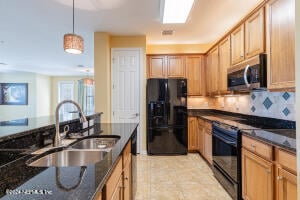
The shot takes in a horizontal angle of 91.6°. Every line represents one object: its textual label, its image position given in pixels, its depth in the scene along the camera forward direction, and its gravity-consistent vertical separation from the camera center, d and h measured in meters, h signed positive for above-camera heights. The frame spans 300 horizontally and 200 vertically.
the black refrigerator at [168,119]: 3.14 -0.39
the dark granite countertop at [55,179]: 0.55 -0.35
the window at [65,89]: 7.17 +0.60
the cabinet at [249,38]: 1.72 +0.83
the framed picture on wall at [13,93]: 6.45 +0.35
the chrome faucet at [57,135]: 1.13 -0.26
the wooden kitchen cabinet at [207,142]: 2.58 -0.75
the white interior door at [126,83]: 3.19 +0.40
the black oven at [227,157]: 1.70 -0.74
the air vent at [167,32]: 2.96 +1.42
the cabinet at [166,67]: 3.43 +0.80
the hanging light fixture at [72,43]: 1.67 +0.67
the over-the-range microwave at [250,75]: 1.66 +0.33
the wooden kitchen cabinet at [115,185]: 0.78 -0.51
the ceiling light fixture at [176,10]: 1.99 +1.36
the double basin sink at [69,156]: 0.98 -0.41
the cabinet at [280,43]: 1.34 +0.57
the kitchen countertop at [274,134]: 1.14 -0.33
